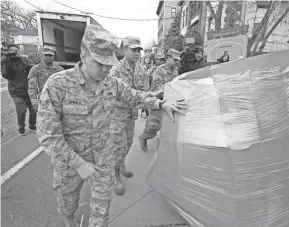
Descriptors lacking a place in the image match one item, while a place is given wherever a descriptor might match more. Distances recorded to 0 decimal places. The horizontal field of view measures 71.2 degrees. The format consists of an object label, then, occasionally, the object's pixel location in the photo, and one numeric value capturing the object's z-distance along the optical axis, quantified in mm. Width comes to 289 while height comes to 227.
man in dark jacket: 3916
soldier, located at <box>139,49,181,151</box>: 3107
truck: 6484
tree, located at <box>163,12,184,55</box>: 28188
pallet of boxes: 1302
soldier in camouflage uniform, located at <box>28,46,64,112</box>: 3547
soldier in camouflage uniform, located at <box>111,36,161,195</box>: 2256
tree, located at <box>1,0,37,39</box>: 23316
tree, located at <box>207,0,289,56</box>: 4285
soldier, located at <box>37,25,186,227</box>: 1244
